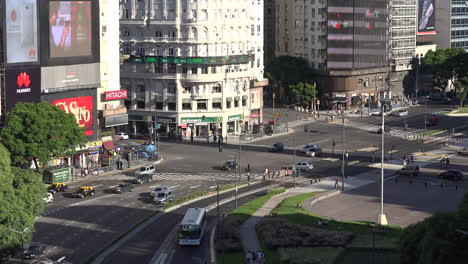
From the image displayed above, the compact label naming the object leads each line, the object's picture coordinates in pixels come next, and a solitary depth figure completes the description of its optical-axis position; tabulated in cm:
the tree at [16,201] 8944
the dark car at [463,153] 15560
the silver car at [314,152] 15525
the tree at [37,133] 12452
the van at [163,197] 12112
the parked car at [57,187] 12600
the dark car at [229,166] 14425
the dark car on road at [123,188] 12625
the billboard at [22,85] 13200
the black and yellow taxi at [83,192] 12280
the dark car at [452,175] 13525
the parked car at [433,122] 18838
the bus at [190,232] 9650
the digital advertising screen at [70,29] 13900
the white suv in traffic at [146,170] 13688
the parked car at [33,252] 9338
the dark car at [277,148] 15838
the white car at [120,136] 16725
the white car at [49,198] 11796
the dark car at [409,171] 13775
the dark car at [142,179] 13362
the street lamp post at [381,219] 10344
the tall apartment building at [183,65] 17212
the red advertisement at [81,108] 14238
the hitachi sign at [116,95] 15361
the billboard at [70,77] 13850
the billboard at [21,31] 13188
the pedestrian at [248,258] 8881
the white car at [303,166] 14312
